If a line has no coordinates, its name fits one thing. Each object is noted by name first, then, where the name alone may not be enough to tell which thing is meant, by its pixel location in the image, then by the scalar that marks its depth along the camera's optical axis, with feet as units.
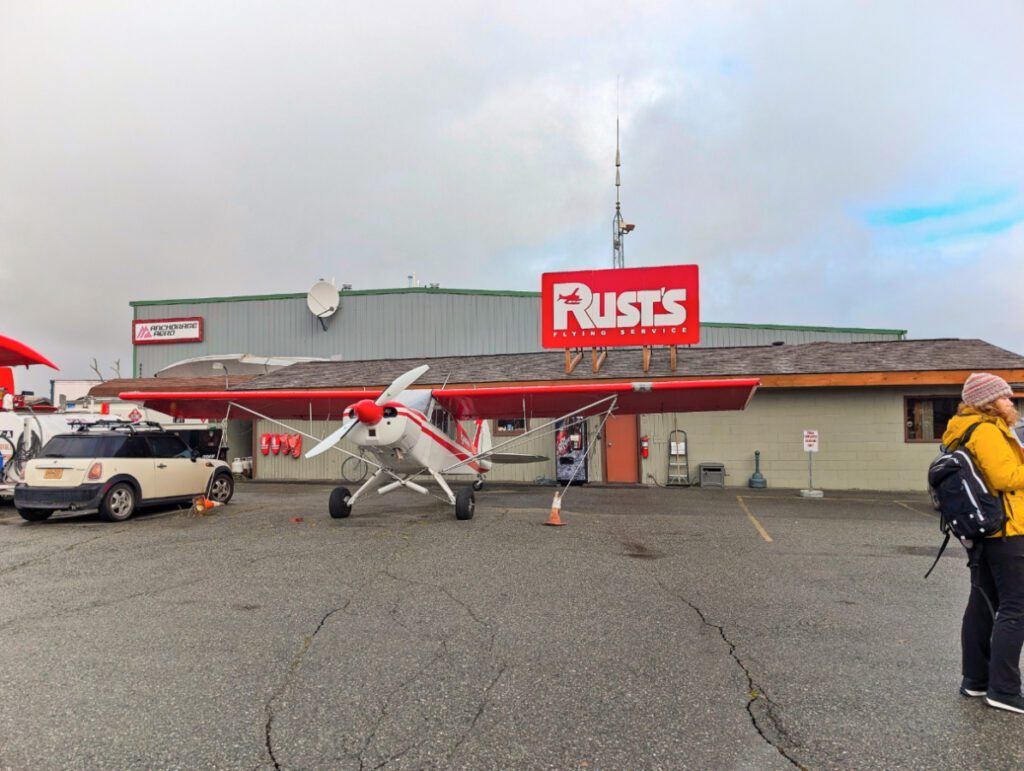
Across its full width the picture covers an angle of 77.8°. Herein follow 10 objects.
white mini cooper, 32.24
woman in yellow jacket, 10.61
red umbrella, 45.63
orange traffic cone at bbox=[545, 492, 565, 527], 31.78
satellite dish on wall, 87.30
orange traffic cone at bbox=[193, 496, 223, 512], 36.06
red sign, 53.93
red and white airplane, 33.06
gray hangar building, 51.42
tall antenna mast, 76.59
